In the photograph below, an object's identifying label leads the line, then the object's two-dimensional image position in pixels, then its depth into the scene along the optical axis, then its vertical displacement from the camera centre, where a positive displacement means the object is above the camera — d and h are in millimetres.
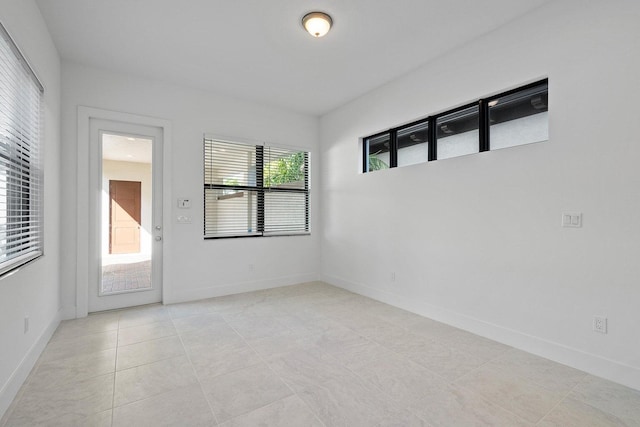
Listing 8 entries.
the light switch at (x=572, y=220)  2412 -44
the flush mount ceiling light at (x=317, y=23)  2701 +1690
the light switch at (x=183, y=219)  4164 -79
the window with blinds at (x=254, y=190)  4492 +364
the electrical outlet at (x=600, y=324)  2287 -812
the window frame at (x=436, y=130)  2998 +1002
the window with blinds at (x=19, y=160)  2049 +393
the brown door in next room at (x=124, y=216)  3799 -38
